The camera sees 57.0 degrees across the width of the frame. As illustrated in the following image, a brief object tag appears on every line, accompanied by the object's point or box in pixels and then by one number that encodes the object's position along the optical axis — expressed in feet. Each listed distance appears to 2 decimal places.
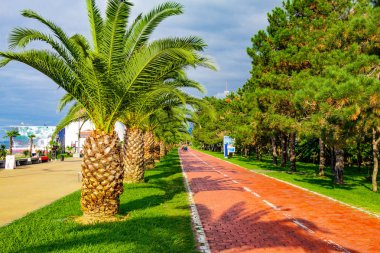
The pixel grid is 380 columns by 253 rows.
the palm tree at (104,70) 30.63
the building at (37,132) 435.08
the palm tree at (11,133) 157.60
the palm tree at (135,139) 57.98
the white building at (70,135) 329.31
